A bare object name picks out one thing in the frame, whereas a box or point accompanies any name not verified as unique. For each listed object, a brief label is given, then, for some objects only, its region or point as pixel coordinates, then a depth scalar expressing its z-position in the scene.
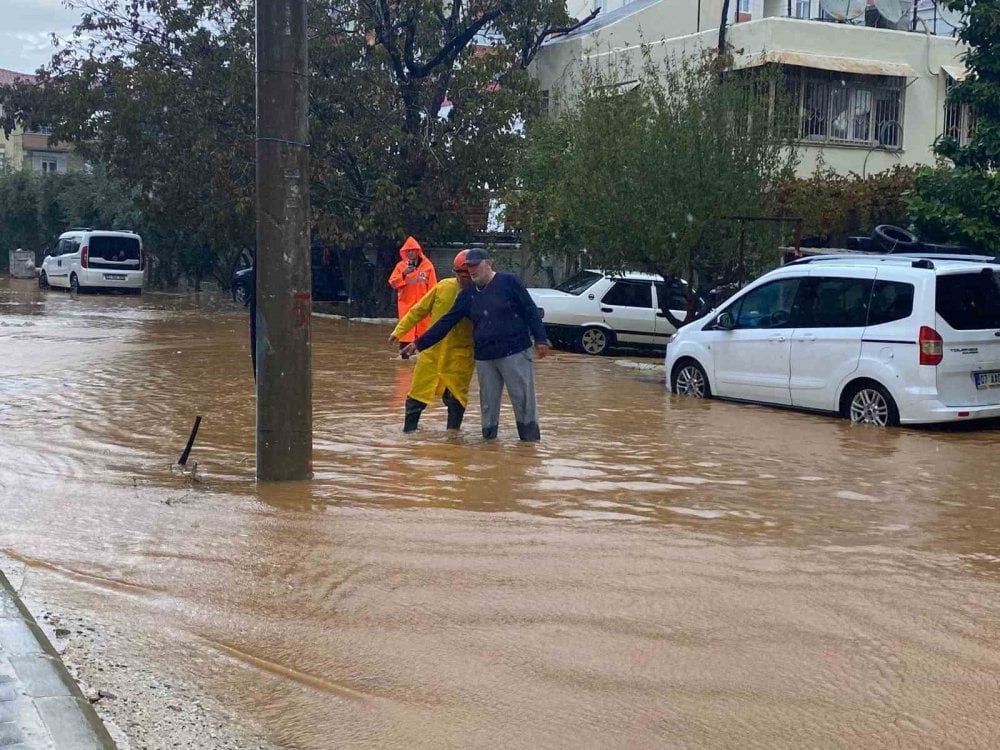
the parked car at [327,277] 32.62
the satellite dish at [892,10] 26.92
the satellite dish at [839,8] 27.44
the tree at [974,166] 15.23
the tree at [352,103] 27.06
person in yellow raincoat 10.91
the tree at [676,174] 17.11
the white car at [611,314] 21.56
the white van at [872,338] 11.97
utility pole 8.14
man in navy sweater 10.50
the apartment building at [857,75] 25.75
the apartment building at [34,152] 75.12
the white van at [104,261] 38.22
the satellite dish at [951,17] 29.58
